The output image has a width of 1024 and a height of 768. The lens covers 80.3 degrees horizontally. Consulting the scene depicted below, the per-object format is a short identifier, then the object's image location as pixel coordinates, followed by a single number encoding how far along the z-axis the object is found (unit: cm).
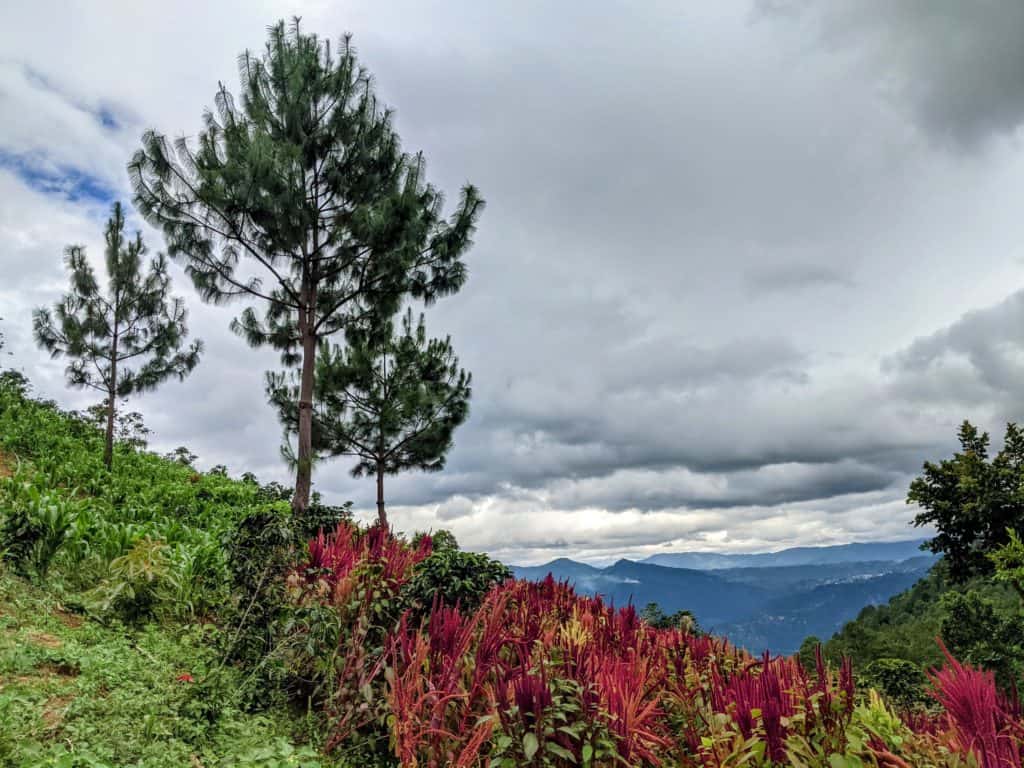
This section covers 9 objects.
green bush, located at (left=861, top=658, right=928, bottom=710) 1526
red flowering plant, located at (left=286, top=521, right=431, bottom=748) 398
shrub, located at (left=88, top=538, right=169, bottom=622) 593
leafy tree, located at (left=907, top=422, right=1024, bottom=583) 1952
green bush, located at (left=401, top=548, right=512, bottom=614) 466
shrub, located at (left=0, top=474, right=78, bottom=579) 586
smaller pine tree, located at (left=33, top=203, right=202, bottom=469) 1586
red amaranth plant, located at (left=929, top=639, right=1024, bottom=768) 228
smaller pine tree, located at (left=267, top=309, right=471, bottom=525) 1766
